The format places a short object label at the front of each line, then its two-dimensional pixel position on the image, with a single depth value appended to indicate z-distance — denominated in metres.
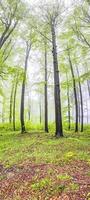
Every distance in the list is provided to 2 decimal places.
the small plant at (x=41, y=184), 2.90
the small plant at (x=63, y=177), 3.06
